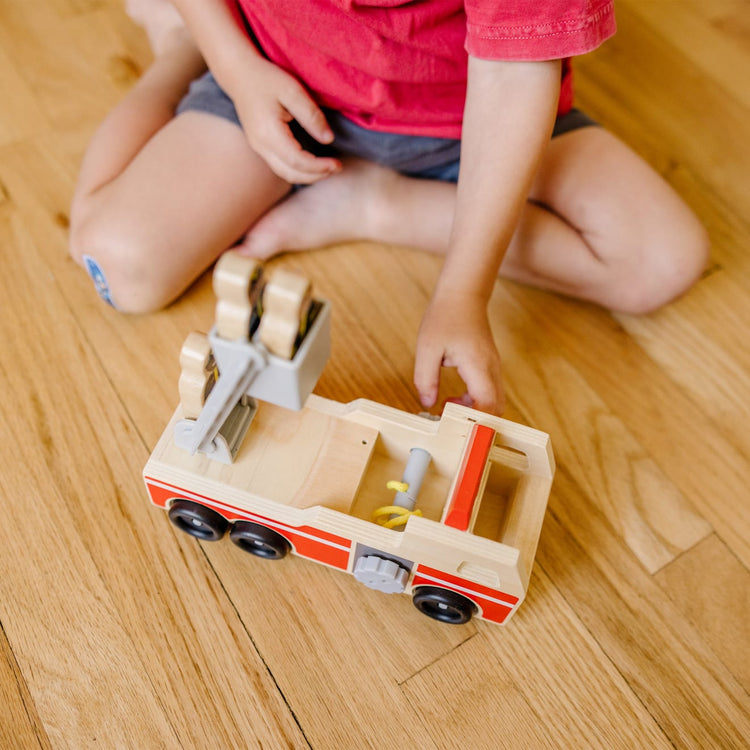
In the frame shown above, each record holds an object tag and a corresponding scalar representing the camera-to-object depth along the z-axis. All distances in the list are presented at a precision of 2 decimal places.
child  0.61
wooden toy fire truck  0.50
